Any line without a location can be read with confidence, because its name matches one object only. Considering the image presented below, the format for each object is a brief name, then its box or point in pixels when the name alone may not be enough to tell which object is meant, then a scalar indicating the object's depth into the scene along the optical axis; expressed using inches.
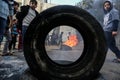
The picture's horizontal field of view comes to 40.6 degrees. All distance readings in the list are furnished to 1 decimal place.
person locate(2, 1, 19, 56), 158.7
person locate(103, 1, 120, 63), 158.4
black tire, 62.6
